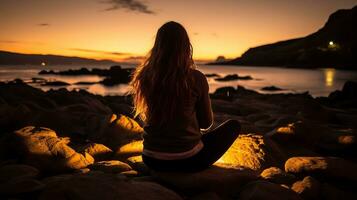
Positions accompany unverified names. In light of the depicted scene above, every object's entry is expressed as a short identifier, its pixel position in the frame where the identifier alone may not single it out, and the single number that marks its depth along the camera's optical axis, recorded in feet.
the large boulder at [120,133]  17.41
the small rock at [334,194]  11.83
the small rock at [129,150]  15.46
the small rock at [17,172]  11.11
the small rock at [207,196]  10.46
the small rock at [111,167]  12.69
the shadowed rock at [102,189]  8.83
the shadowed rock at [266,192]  10.22
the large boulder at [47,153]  13.00
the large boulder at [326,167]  12.77
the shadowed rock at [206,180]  11.14
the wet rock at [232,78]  174.84
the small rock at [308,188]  11.48
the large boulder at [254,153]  14.82
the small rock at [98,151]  15.16
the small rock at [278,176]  12.61
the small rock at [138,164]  13.12
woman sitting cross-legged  10.52
